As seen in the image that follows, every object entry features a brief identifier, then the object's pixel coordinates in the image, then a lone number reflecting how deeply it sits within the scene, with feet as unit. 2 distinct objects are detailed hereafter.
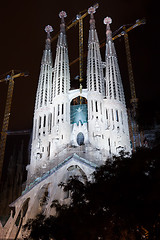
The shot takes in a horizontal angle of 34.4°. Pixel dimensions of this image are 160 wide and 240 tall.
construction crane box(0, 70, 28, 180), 205.26
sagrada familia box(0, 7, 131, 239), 132.36
